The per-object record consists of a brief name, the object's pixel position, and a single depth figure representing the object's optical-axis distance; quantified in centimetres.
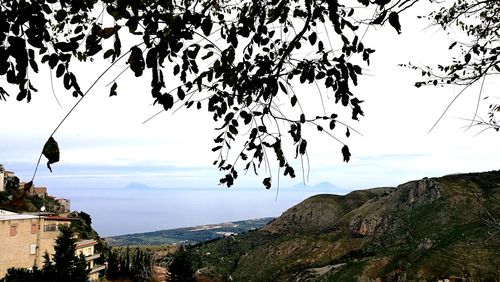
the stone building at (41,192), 8812
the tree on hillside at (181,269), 4184
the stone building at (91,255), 4462
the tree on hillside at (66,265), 2627
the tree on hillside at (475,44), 509
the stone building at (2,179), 6955
